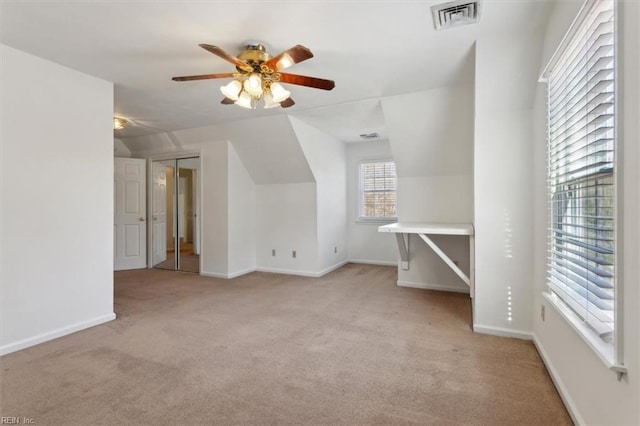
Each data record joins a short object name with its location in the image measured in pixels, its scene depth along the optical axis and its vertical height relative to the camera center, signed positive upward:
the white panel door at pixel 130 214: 5.44 -0.07
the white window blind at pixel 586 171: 1.33 +0.19
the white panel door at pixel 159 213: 5.82 -0.06
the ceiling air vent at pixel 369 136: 5.25 +1.27
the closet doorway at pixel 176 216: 5.65 -0.13
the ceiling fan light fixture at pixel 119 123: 4.32 +1.24
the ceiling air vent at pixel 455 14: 1.97 +1.30
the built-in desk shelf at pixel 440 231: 2.94 -0.22
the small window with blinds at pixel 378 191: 5.81 +0.35
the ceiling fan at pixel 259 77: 2.27 +1.04
